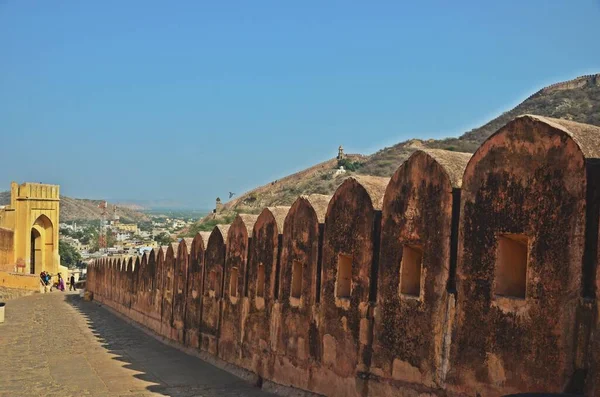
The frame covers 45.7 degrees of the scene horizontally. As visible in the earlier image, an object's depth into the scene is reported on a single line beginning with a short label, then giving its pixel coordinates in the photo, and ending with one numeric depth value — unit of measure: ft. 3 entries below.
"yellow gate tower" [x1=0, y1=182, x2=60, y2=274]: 139.23
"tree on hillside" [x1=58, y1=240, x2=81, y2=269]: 248.52
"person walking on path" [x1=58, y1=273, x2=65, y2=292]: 136.77
